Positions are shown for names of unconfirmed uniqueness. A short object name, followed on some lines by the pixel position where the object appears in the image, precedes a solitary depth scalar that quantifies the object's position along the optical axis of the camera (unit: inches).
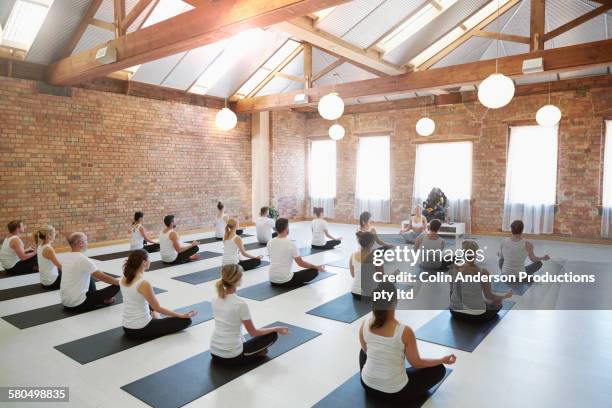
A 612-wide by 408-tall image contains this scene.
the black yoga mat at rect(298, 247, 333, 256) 261.3
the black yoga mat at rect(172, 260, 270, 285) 196.1
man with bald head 143.6
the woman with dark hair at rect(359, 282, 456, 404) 84.4
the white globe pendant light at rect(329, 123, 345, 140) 359.3
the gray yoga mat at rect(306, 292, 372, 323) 147.1
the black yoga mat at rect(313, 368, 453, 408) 90.6
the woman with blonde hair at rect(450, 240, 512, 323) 132.3
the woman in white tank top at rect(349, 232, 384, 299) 162.1
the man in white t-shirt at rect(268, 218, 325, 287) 179.9
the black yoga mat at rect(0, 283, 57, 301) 172.6
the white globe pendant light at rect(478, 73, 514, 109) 158.4
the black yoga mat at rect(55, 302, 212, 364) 116.2
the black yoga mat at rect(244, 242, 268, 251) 277.1
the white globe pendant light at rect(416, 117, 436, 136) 319.6
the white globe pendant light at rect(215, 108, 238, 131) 297.3
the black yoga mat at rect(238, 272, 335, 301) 170.9
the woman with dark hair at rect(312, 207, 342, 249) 273.4
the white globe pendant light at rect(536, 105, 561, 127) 248.1
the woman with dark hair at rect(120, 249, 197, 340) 119.6
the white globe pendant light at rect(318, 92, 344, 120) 215.2
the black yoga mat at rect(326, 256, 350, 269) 225.1
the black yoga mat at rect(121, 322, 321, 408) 94.1
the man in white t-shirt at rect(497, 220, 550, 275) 183.3
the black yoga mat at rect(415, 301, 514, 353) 124.1
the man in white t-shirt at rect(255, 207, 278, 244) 278.5
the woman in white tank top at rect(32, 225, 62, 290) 169.2
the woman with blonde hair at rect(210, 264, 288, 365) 104.1
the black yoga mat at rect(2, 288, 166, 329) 141.8
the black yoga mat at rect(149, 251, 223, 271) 221.8
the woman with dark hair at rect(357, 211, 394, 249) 217.2
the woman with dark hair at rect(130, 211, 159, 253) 242.8
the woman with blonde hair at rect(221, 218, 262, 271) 198.5
